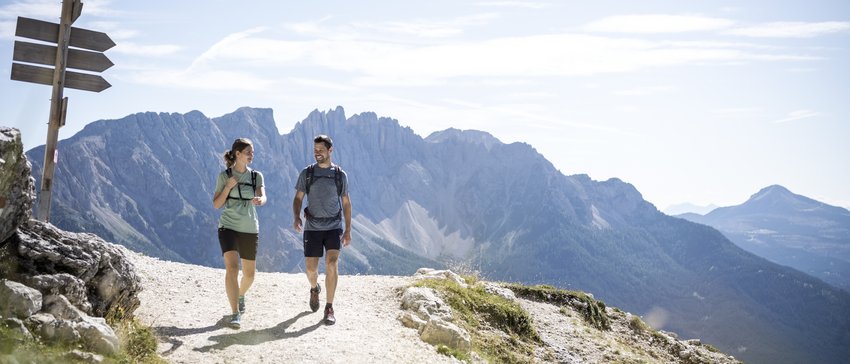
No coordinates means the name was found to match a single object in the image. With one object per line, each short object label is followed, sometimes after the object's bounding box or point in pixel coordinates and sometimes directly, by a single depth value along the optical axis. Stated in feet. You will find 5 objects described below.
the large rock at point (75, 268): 27.63
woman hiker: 36.24
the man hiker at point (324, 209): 39.63
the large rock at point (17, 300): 24.56
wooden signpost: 40.83
